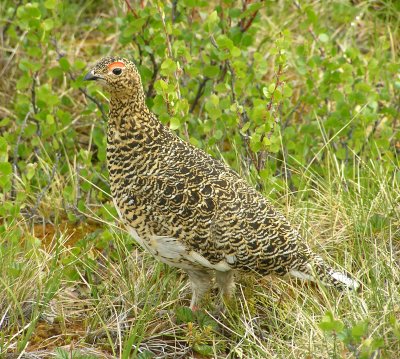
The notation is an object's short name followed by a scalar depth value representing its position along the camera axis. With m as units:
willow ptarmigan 8.92
